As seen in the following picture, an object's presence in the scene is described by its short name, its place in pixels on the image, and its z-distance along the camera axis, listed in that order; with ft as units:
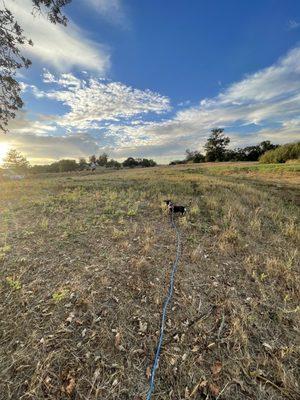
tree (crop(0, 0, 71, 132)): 19.51
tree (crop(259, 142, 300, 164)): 96.84
